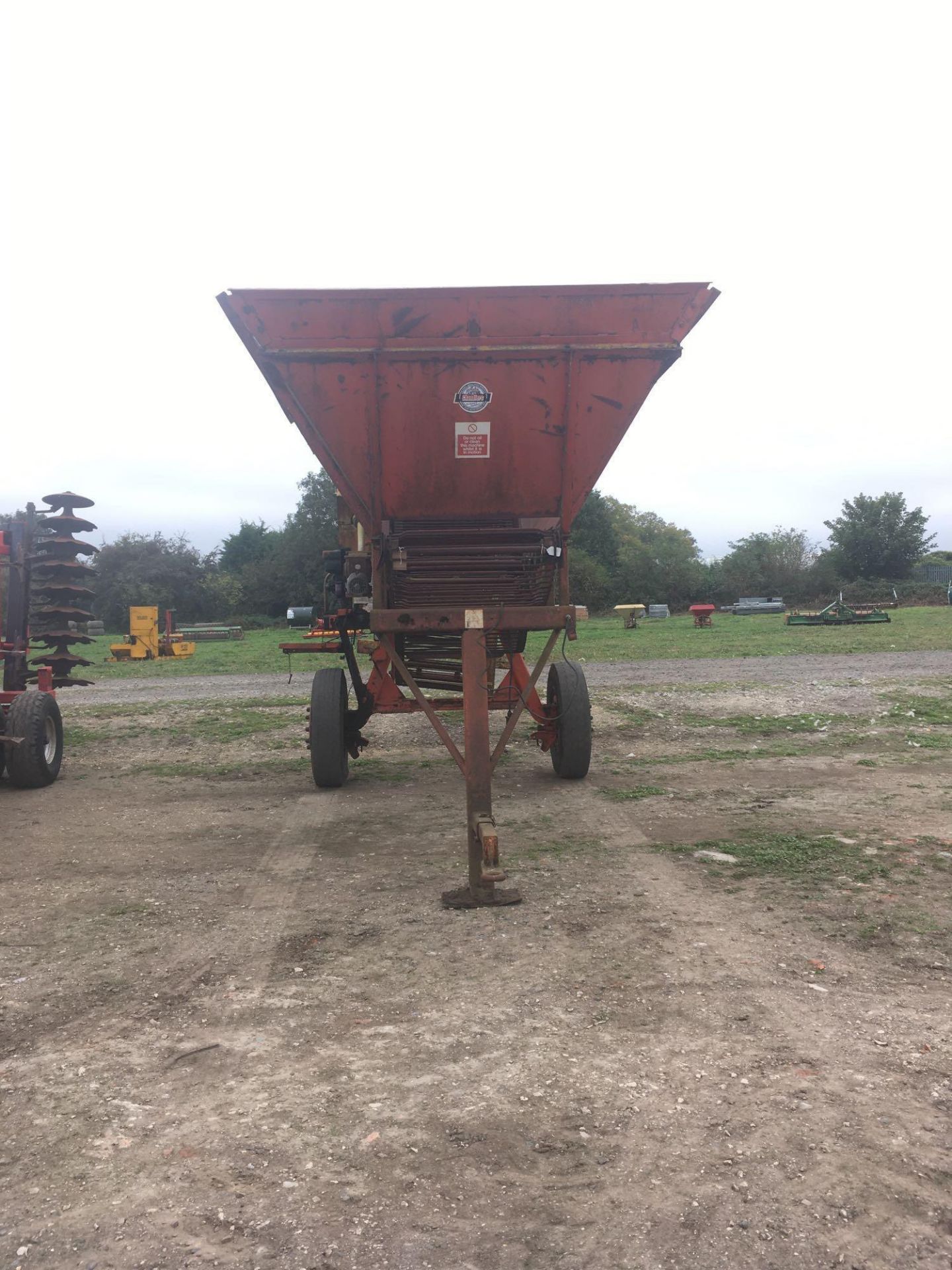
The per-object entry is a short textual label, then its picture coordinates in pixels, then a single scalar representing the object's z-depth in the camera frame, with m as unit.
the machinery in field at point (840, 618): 29.33
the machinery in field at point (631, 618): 31.43
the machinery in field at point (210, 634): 36.12
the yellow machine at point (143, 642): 25.72
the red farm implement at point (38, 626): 8.17
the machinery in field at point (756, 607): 40.34
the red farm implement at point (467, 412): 6.48
